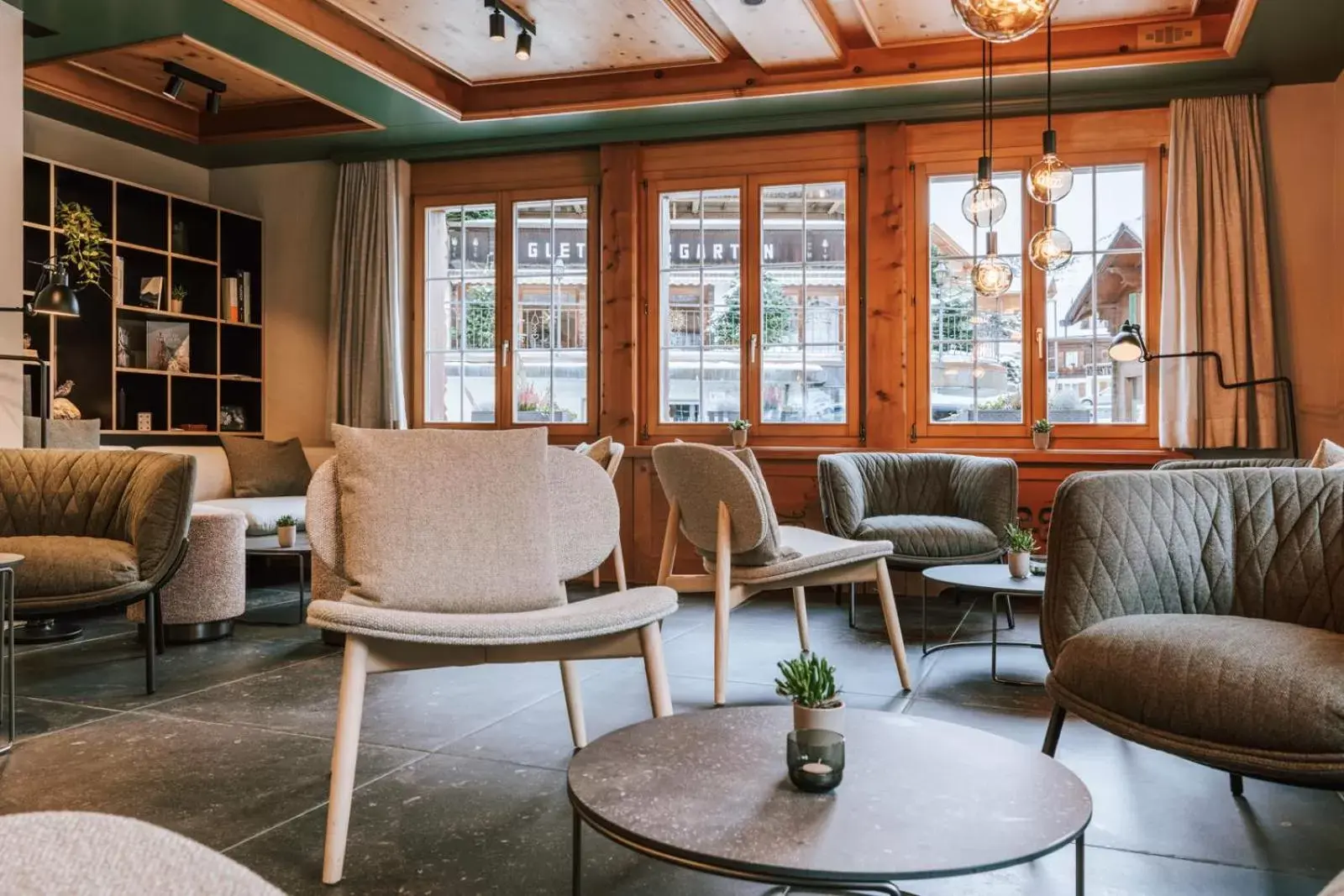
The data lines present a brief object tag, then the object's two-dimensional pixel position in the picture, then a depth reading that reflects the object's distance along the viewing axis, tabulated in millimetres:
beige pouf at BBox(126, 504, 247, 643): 4141
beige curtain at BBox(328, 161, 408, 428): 6410
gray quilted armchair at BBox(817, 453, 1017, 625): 4605
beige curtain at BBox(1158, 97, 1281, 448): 5020
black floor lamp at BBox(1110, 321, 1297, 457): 4613
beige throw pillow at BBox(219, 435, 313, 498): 5949
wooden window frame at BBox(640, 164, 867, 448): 5844
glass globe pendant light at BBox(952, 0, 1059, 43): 2217
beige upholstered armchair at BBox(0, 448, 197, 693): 3357
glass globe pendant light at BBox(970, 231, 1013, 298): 4797
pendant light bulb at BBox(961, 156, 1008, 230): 4180
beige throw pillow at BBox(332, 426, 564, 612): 2316
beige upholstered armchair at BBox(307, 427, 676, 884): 2021
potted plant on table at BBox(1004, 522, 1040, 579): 3660
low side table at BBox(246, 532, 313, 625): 4672
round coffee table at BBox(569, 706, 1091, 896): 1166
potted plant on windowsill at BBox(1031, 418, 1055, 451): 5387
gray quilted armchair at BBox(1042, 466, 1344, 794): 1691
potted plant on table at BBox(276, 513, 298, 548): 4719
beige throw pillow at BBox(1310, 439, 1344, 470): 2748
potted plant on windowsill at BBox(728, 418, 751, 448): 5828
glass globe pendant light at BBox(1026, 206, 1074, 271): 4340
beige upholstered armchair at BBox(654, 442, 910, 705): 3227
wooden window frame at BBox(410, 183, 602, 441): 6301
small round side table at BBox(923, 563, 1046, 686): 3420
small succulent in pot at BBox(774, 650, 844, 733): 1479
